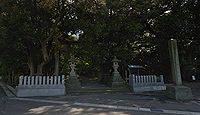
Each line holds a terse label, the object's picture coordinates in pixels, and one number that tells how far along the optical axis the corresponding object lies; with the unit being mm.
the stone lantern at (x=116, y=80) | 16109
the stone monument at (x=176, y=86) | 11719
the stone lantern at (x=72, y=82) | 14897
